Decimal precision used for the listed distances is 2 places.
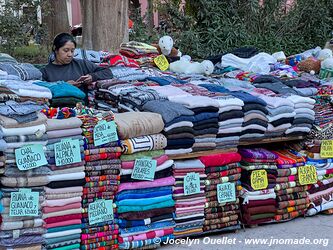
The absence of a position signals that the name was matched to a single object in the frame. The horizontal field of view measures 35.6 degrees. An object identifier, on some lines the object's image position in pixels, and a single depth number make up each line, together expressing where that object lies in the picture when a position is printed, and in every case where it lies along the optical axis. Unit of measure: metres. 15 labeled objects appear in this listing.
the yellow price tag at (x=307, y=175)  4.91
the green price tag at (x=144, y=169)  3.94
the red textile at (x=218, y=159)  4.34
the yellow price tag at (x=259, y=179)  4.63
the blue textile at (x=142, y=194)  3.92
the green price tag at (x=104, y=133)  3.75
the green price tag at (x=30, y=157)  3.41
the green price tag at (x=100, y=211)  3.79
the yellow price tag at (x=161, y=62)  6.11
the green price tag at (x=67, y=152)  3.59
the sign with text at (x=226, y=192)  4.44
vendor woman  4.95
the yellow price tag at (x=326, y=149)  5.04
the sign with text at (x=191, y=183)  4.22
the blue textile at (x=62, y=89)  4.31
